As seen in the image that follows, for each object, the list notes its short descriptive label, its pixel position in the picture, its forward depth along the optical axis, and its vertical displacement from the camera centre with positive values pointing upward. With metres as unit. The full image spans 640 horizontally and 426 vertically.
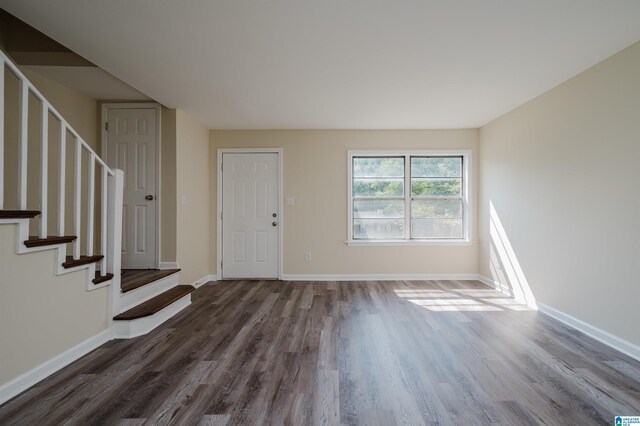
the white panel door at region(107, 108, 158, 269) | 4.04 +0.59
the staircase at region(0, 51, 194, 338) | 2.03 -0.15
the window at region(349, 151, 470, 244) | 5.13 +0.21
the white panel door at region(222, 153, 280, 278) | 5.07 -0.09
